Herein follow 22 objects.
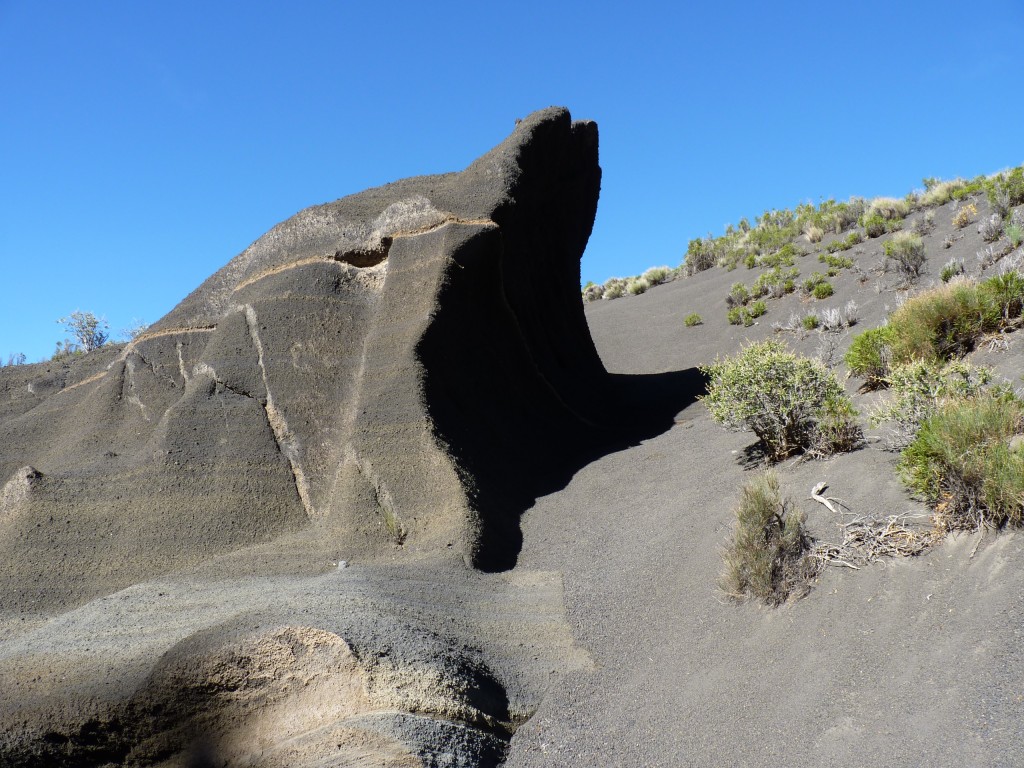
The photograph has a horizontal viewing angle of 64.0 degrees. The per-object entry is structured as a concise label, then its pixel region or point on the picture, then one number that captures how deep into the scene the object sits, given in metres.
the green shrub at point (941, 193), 26.48
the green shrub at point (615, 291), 36.58
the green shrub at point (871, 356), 11.16
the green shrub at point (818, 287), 22.44
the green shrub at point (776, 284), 24.89
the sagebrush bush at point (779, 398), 9.32
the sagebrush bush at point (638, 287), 35.25
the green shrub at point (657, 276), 36.38
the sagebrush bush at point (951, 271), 16.98
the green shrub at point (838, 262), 24.12
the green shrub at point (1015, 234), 17.08
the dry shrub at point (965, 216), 22.25
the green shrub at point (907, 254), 19.72
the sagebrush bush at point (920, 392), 7.70
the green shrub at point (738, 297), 25.83
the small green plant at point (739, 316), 23.91
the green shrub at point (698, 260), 36.06
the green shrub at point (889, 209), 27.48
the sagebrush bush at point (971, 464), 5.76
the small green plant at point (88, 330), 27.89
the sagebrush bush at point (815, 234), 30.11
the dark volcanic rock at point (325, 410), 8.99
